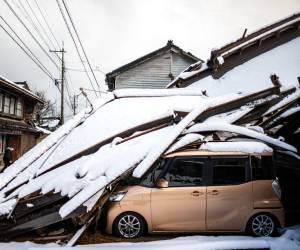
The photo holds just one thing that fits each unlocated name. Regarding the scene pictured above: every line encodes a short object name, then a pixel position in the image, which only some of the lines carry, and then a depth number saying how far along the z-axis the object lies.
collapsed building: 6.14
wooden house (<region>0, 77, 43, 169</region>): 21.11
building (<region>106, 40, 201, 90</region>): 20.83
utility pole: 29.44
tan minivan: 6.32
